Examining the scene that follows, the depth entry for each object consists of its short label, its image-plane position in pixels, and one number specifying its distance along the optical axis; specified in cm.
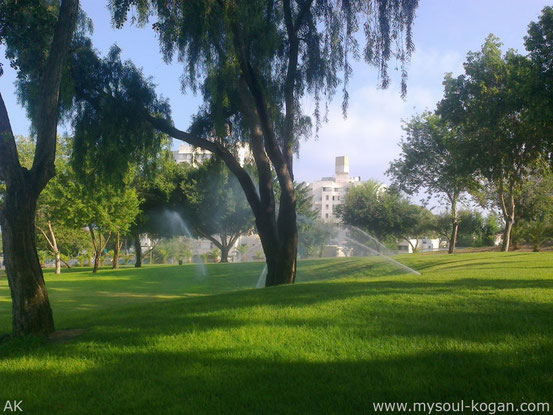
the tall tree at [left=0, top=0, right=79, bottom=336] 738
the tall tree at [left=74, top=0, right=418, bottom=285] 1236
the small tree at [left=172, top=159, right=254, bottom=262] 3988
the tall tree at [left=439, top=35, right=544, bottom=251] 1750
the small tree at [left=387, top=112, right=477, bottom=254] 3120
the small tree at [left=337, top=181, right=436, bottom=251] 4650
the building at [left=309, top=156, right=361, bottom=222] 11281
